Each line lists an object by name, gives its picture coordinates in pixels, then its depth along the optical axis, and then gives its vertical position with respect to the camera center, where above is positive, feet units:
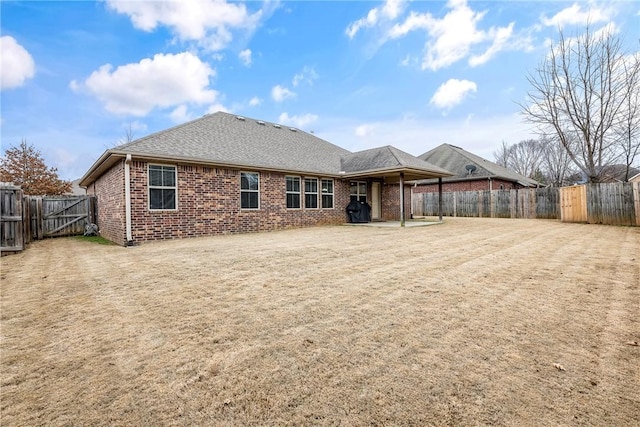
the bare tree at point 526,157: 134.92 +24.28
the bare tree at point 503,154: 144.88 +26.96
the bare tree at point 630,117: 45.96 +14.20
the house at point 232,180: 30.12 +4.52
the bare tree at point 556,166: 117.57 +17.54
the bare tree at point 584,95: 47.88 +18.90
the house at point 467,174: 77.92 +9.63
